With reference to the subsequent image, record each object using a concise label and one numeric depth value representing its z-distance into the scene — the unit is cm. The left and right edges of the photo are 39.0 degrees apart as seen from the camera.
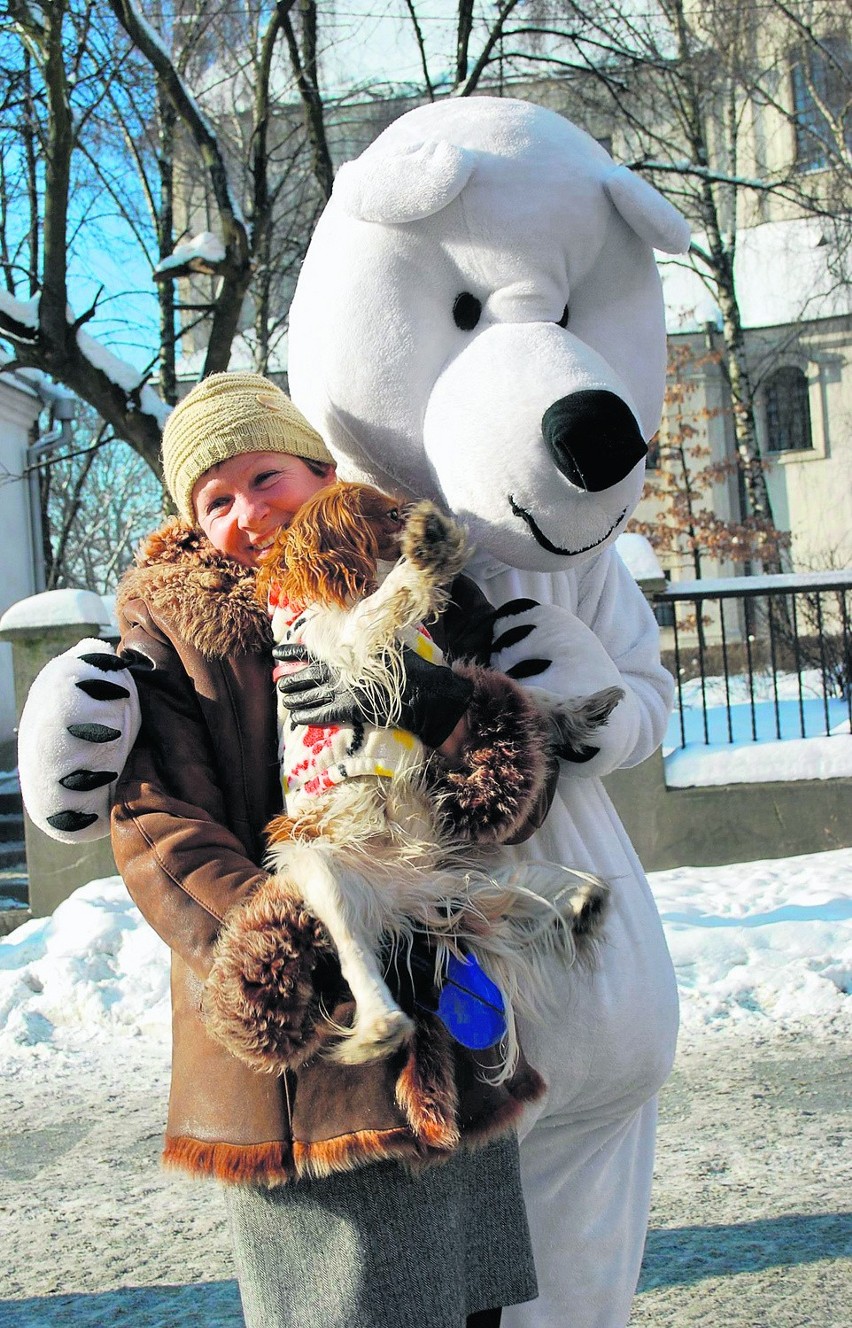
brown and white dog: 138
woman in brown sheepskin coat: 135
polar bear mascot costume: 164
